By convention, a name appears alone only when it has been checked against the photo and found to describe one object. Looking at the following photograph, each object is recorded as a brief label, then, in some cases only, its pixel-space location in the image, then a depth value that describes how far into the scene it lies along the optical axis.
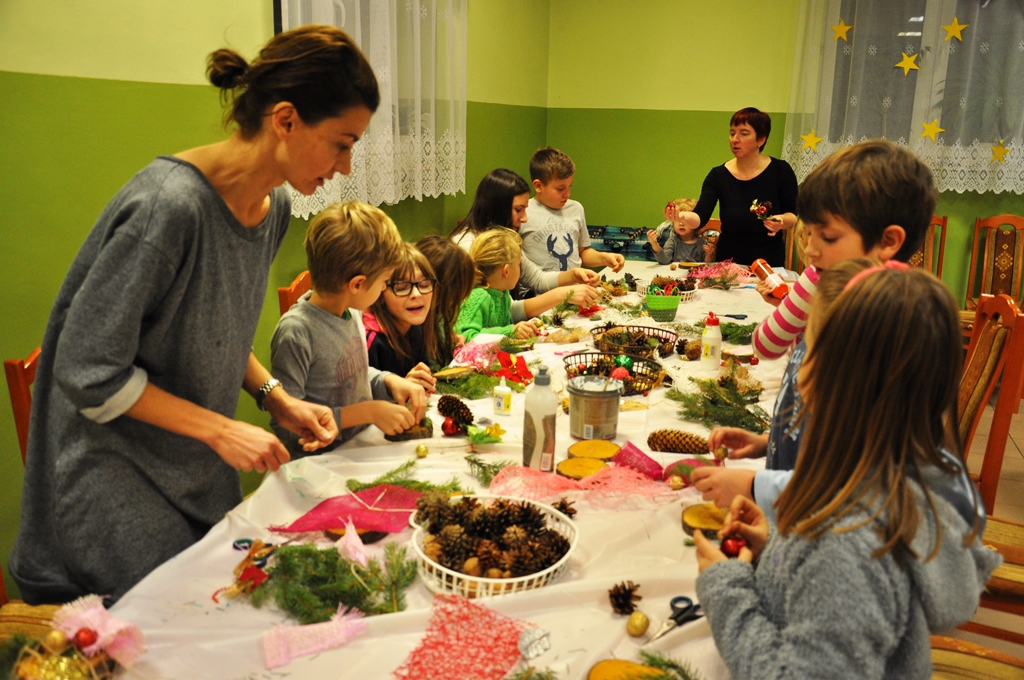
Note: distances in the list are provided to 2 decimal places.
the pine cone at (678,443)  1.78
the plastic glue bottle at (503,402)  2.01
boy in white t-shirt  4.11
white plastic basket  1.17
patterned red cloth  1.03
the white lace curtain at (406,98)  3.12
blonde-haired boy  1.90
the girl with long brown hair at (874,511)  0.87
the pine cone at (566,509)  1.44
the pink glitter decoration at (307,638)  1.06
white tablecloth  1.06
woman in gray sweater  1.23
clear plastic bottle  1.58
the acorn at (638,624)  1.13
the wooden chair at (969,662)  1.47
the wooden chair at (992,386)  2.04
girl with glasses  2.32
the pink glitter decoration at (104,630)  0.99
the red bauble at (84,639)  0.98
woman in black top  4.32
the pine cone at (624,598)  1.18
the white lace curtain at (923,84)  5.02
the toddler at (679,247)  4.75
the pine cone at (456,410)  1.89
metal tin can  1.80
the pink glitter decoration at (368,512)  1.37
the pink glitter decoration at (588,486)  1.52
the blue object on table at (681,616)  1.14
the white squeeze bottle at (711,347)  2.43
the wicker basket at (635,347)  2.47
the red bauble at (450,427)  1.84
